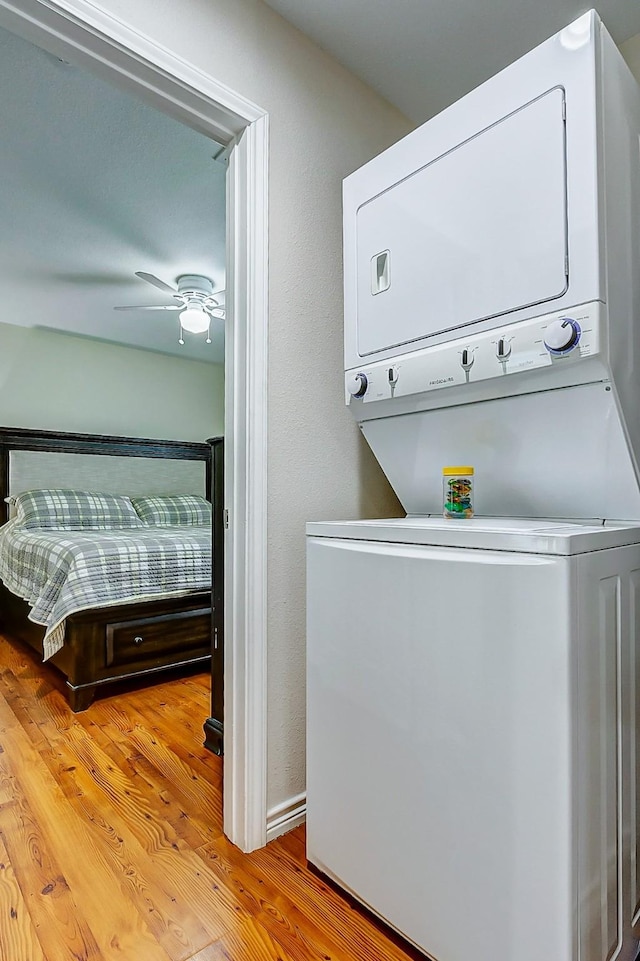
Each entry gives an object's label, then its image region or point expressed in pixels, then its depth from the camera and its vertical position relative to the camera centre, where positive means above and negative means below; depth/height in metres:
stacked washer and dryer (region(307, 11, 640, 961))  0.87 -0.16
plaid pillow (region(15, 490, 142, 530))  3.97 -0.19
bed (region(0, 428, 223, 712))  2.54 -0.50
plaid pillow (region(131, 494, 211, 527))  4.61 -0.21
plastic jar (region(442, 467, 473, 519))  1.26 -0.02
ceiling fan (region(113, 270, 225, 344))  3.55 +1.32
